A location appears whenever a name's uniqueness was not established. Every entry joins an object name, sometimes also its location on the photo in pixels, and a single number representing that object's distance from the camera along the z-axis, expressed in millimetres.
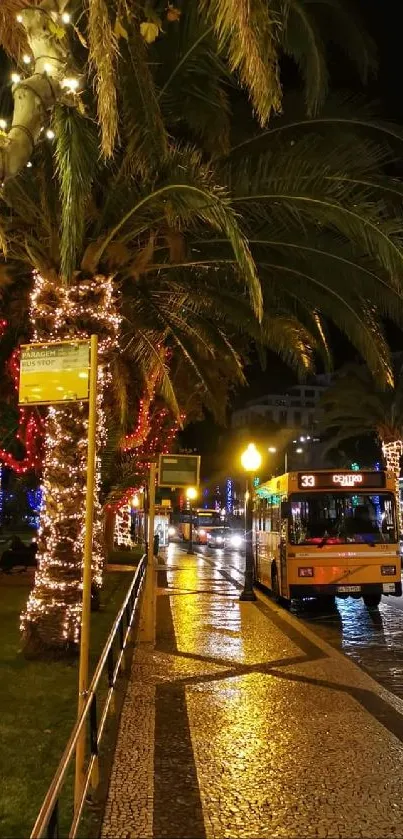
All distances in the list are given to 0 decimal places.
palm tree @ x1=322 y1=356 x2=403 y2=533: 34719
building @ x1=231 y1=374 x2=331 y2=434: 128500
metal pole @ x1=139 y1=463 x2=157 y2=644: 11219
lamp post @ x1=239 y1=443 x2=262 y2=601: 16969
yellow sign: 5113
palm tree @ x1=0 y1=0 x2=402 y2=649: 7930
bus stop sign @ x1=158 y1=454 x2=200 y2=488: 11742
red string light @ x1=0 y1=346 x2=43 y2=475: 14962
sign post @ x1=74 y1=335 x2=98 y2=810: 4637
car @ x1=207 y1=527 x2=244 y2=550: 51656
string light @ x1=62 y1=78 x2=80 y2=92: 4848
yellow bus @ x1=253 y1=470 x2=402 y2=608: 14461
